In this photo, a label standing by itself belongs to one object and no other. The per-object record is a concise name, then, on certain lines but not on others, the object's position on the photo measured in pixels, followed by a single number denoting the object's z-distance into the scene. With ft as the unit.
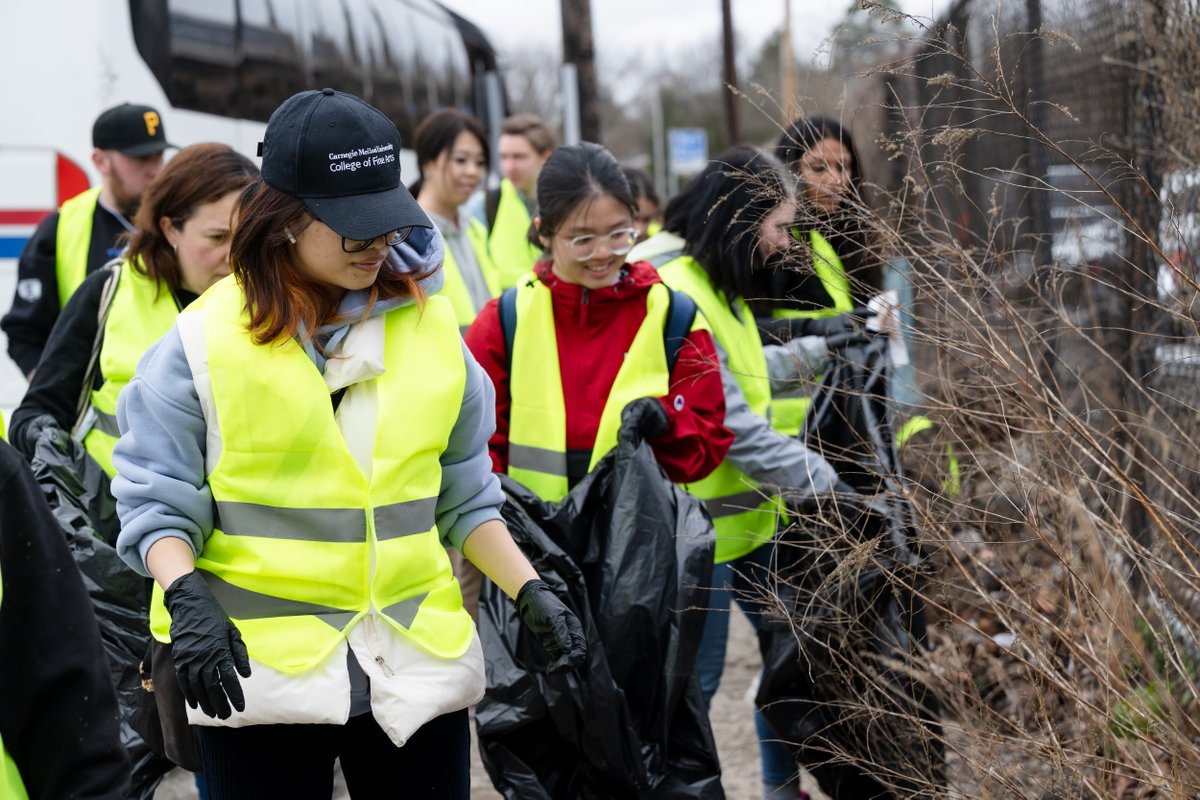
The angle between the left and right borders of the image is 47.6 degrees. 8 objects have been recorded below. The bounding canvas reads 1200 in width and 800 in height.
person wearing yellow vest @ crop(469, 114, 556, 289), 20.10
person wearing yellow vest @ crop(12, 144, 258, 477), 10.41
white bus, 19.21
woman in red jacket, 10.65
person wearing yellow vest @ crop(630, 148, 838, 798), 11.28
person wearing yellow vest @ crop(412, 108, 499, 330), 17.01
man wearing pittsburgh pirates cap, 13.50
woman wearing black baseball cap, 6.97
